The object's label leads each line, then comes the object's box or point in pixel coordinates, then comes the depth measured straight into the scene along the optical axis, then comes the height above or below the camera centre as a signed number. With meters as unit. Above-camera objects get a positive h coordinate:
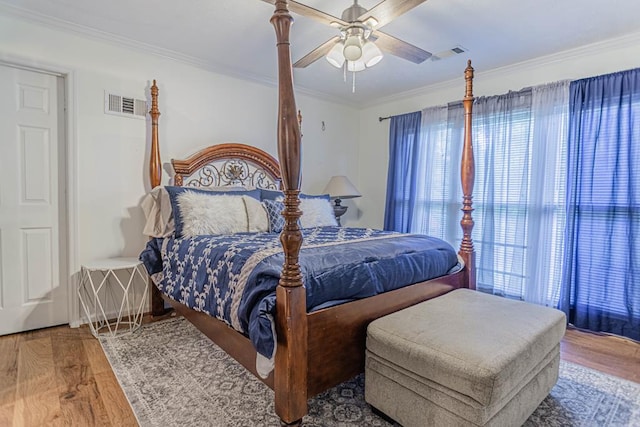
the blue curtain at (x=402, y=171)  4.25 +0.37
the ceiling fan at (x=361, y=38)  1.95 +1.06
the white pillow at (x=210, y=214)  2.69 -0.15
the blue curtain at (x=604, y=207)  2.73 -0.01
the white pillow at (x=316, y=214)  3.41 -0.16
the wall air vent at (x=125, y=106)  2.96 +0.77
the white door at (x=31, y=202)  2.64 -0.09
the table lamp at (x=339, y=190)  4.33 +0.11
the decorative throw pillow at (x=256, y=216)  3.00 -0.17
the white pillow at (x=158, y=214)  2.82 -0.17
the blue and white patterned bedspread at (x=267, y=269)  1.67 -0.42
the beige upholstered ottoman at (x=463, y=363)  1.38 -0.70
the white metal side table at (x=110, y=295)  2.72 -0.89
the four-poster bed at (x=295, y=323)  1.53 -0.62
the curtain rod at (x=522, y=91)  3.32 +1.10
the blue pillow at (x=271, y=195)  3.45 +0.02
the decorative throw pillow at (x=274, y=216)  3.10 -0.17
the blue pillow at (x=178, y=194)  2.70 +0.01
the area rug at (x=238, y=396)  1.72 -1.11
